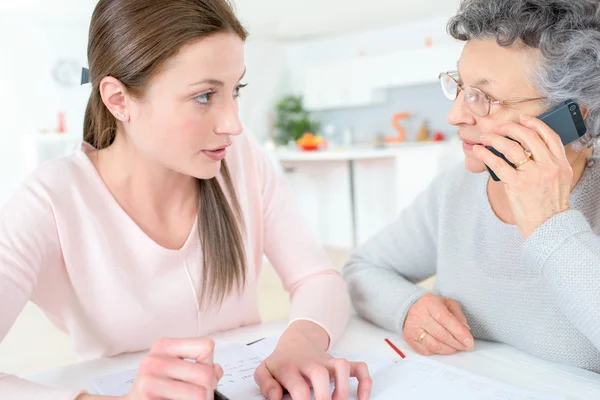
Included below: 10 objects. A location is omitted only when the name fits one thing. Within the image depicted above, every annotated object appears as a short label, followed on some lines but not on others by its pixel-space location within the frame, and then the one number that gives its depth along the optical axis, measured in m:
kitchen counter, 5.47
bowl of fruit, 6.35
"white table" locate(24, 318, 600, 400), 0.98
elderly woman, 0.98
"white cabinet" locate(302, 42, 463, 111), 5.99
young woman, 1.14
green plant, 7.08
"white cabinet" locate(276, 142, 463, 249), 5.40
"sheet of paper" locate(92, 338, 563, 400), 0.91
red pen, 1.12
